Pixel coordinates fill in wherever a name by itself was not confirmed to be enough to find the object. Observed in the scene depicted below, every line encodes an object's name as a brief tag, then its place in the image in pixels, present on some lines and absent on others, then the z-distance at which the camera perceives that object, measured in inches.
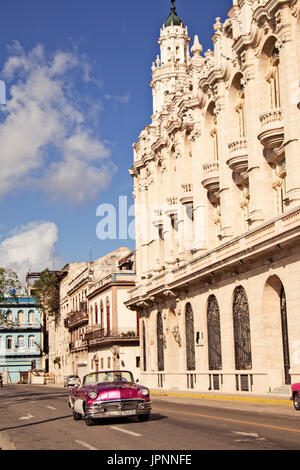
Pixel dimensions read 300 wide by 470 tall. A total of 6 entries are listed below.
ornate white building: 1119.6
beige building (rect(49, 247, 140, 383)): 2564.0
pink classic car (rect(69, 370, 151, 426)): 665.6
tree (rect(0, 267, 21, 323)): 2298.2
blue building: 4408.7
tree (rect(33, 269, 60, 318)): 4124.0
